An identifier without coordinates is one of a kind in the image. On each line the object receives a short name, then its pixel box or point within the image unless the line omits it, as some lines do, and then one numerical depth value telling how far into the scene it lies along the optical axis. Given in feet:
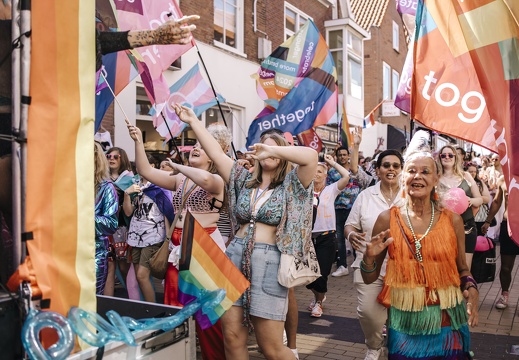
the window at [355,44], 69.62
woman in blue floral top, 11.37
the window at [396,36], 96.93
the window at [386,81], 89.00
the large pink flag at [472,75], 10.95
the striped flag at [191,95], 24.66
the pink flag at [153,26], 17.69
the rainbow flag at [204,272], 9.11
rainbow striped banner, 6.40
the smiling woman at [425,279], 10.69
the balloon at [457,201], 14.52
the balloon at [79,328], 6.07
